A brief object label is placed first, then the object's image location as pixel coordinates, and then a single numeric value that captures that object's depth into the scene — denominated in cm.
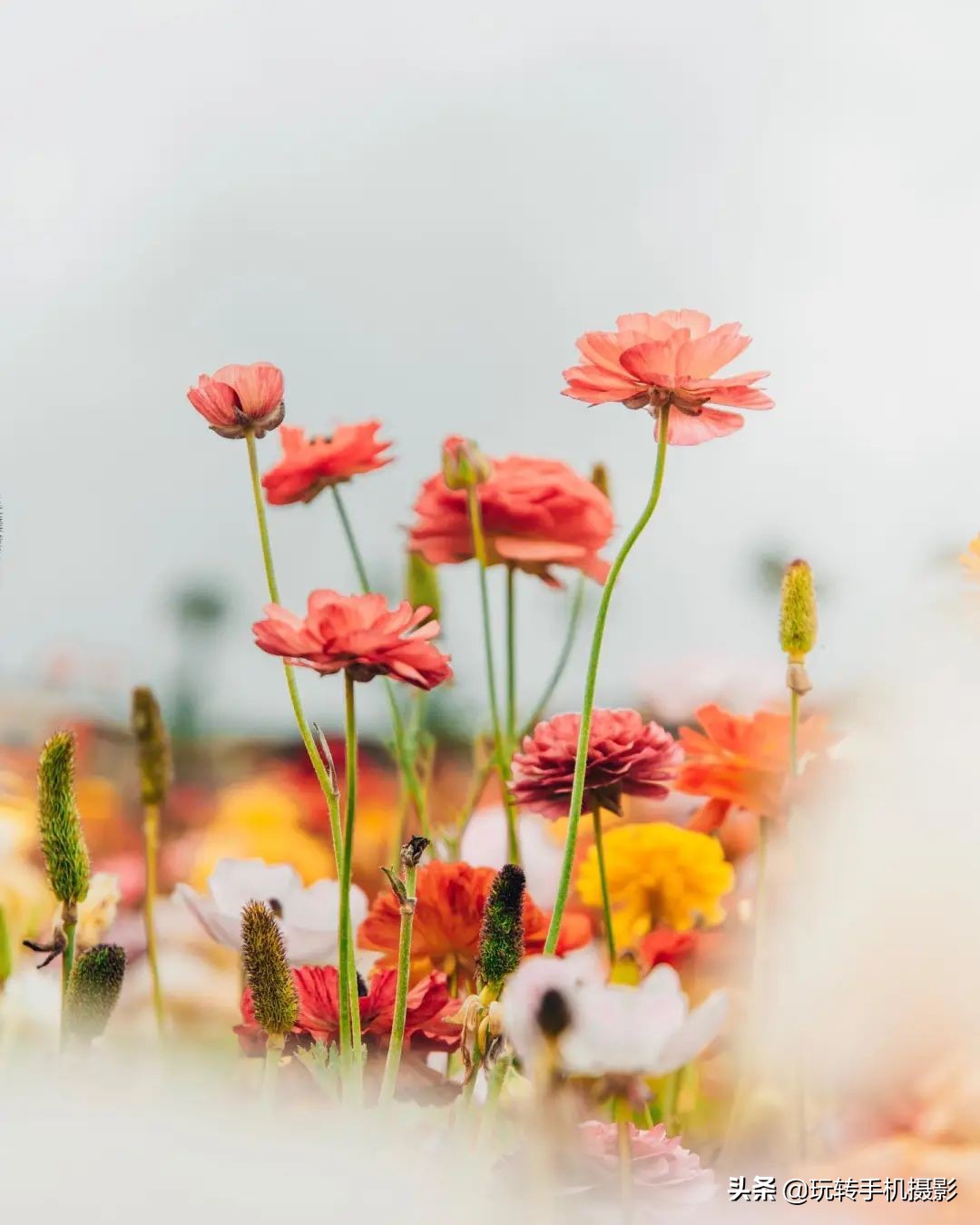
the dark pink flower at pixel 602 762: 102
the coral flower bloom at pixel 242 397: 100
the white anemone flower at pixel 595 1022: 88
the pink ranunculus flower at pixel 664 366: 97
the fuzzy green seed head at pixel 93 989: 99
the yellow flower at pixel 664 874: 115
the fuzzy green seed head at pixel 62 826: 98
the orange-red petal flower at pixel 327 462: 108
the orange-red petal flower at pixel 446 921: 102
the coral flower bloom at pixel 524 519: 112
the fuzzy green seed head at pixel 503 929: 92
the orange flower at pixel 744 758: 109
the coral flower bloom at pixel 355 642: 94
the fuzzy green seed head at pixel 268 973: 94
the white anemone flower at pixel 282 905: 105
